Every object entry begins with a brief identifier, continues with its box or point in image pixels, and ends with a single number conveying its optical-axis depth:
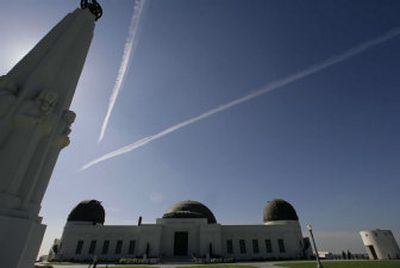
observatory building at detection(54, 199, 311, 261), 35.56
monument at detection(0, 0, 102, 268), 3.93
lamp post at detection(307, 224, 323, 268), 14.67
